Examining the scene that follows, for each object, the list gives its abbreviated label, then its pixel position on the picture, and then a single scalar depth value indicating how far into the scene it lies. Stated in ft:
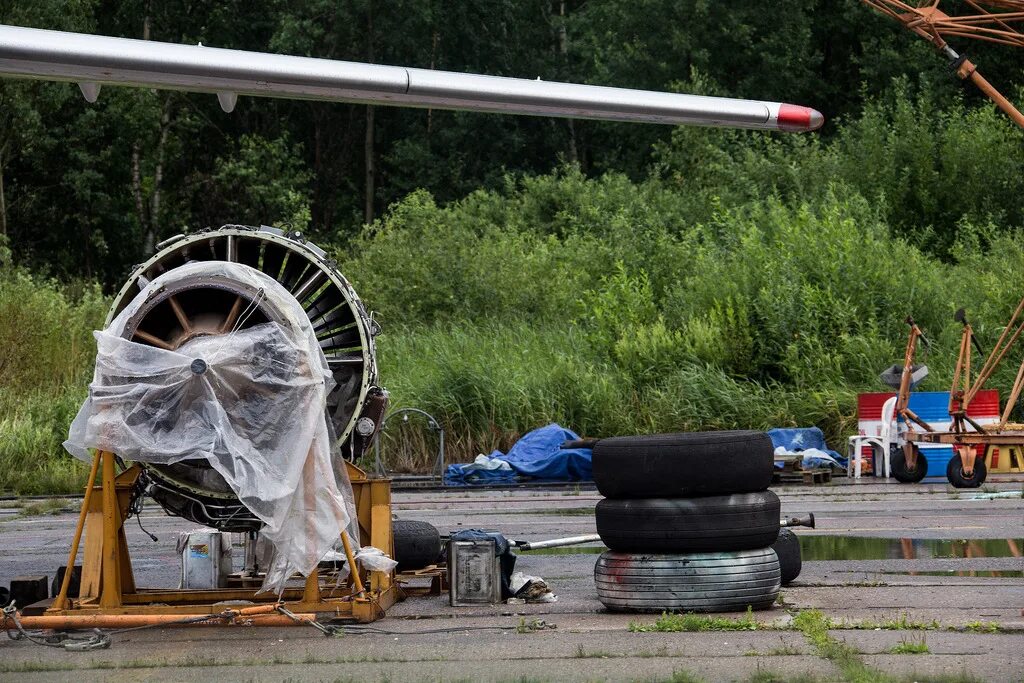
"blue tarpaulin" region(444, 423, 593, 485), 135.44
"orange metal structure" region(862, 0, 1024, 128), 139.94
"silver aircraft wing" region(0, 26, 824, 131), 55.31
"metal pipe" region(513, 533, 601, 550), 67.21
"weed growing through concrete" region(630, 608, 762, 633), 51.88
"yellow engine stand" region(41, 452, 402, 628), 55.98
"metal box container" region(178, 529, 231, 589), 65.82
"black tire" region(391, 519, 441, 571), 69.72
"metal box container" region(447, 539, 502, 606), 60.80
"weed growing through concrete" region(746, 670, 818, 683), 41.10
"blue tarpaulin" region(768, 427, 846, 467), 139.74
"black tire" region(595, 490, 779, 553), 55.26
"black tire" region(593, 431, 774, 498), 56.34
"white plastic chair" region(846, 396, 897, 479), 131.34
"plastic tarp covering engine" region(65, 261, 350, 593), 53.42
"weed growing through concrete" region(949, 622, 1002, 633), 49.93
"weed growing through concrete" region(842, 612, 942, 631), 50.75
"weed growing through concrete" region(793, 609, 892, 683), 41.42
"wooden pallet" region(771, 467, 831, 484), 127.95
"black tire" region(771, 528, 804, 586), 63.16
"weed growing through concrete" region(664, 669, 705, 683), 41.37
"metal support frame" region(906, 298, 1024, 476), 116.67
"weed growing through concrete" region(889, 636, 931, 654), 45.73
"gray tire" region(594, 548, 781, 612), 55.42
